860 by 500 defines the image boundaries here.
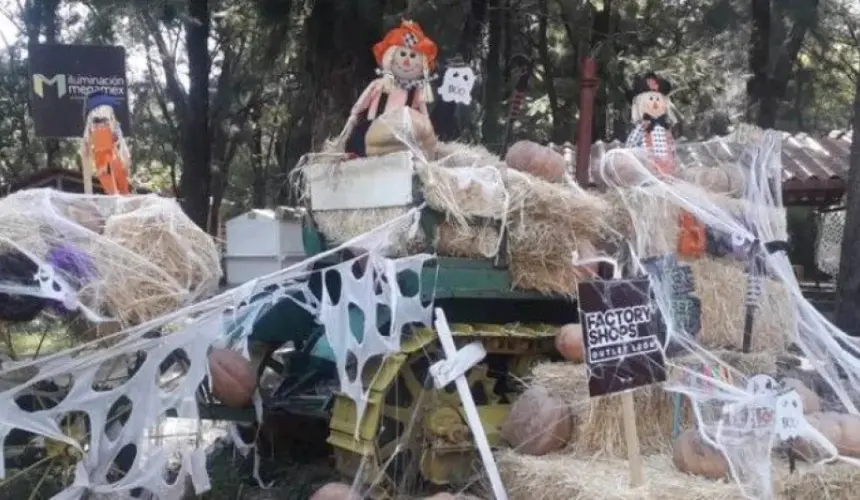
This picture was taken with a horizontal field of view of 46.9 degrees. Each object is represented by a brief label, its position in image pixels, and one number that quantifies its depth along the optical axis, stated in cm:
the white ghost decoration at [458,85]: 700
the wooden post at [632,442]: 490
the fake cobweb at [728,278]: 560
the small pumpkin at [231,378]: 596
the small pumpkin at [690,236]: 625
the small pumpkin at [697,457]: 525
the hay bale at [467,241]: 610
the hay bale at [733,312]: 616
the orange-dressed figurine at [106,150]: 648
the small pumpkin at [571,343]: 610
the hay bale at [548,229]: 617
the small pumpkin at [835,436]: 541
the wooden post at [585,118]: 700
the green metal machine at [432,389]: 596
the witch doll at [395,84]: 674
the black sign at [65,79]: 933
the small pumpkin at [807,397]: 582
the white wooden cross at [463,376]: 546
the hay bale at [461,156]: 636
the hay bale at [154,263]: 498
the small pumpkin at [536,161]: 646
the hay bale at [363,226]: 597
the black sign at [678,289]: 600
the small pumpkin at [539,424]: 572
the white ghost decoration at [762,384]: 515
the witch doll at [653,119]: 677
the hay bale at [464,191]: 598
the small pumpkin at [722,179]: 648
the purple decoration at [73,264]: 490
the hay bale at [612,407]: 575
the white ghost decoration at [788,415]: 489
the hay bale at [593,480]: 499
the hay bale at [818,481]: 514
